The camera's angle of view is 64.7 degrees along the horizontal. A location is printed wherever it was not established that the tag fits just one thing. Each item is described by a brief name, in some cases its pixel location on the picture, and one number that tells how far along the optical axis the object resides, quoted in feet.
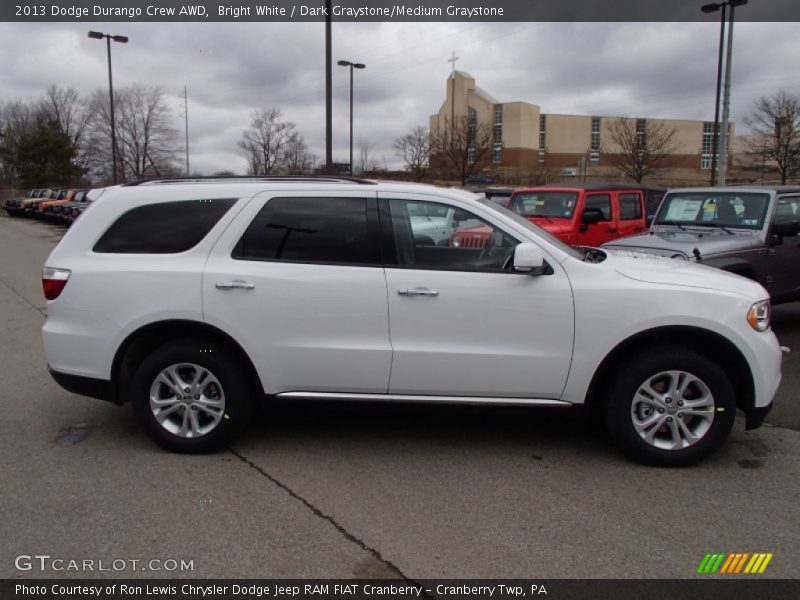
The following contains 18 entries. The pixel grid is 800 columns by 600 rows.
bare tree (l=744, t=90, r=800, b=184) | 100.17
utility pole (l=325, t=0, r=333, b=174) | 46.78
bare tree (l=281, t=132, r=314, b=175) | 129.00
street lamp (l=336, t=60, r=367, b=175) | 82.74
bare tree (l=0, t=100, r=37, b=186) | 229.45
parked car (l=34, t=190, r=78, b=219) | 110.73
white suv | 13.07
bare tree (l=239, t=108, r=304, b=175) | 132.57
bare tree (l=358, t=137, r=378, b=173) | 139.91
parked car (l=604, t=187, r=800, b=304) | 23.56
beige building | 282.56
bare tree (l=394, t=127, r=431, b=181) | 116.06
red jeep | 35.50
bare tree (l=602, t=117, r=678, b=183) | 133.80
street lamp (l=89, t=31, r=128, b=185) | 98.27
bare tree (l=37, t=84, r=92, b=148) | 240.73
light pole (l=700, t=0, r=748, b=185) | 67.51
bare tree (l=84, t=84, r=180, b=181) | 202.59
